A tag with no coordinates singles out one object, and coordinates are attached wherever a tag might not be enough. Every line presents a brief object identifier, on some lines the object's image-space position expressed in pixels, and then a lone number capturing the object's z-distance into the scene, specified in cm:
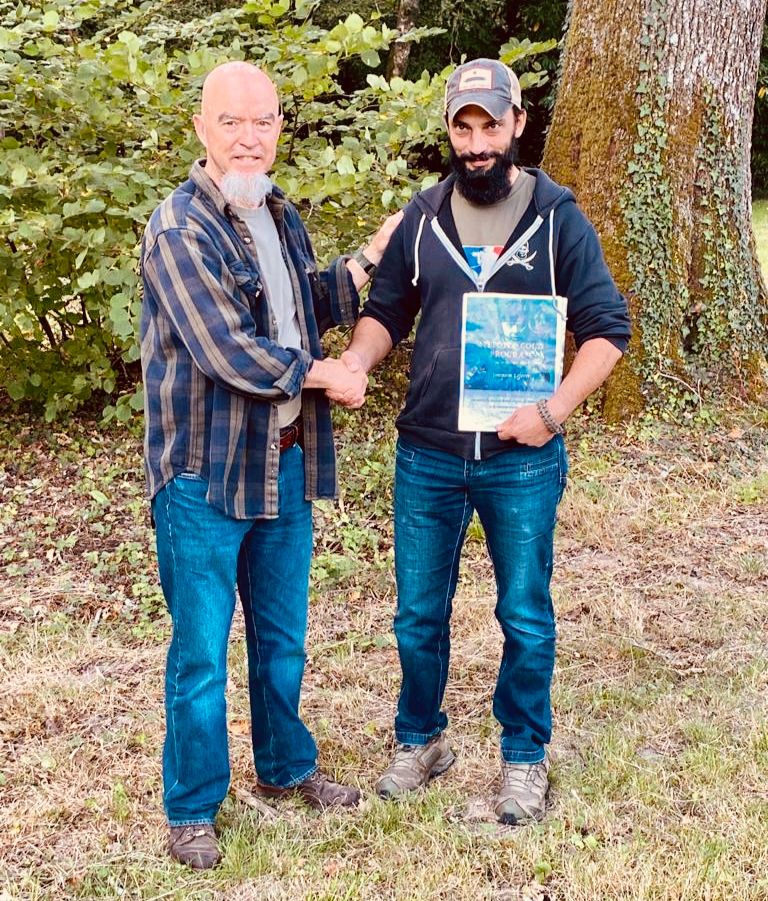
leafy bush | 502
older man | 264
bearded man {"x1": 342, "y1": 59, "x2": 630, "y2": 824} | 291
